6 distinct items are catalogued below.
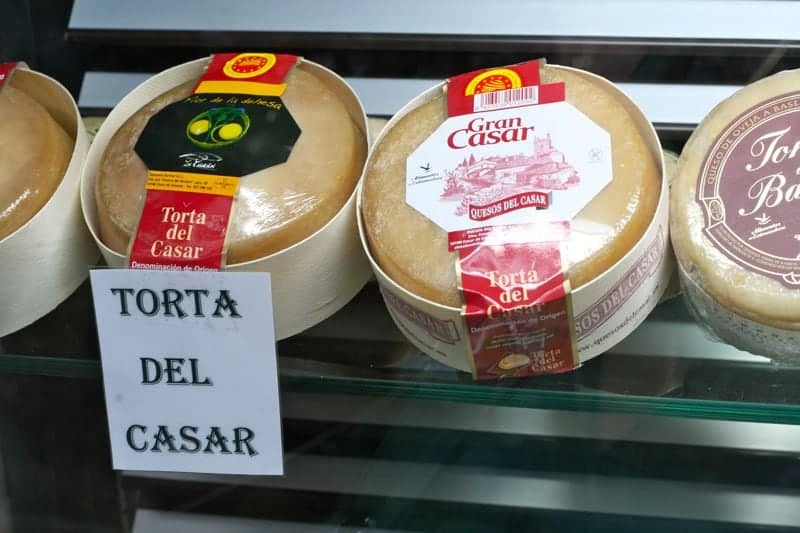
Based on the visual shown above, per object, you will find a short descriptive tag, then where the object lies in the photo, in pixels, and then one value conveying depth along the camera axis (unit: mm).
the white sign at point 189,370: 692
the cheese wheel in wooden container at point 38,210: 768
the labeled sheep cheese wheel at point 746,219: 671
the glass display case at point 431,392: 769
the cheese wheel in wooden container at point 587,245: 675
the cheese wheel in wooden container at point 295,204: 727
